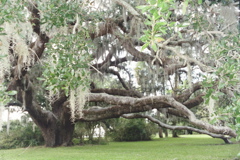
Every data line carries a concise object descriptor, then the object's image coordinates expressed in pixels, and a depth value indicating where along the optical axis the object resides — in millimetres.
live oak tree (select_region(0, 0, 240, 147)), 2479
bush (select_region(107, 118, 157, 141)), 14719
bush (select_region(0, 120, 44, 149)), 11474
